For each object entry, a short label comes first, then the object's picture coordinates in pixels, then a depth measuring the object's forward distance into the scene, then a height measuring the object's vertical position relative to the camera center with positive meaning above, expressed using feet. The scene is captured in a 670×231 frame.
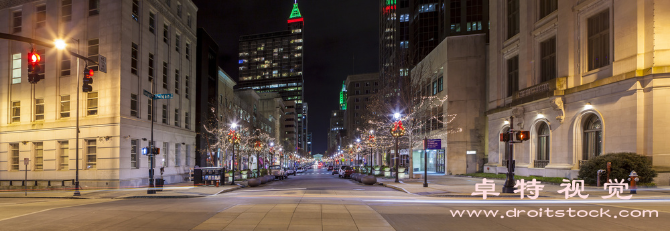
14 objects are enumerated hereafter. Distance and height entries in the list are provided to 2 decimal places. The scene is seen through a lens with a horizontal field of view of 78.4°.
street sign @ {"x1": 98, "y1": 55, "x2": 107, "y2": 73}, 74.49 +10.62
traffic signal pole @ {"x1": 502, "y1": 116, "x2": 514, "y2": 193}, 70.69 -8.71
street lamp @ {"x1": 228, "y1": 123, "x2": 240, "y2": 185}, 123.38 -4.50
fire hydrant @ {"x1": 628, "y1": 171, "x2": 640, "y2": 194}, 68.83 -9.54
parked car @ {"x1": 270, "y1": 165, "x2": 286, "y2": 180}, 169.36 -21.09
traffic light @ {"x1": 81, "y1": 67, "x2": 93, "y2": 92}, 59.31 +6.17
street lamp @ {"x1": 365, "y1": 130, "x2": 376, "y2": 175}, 152.76 -6.61
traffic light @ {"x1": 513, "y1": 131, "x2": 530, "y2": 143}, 71.00 -1.94
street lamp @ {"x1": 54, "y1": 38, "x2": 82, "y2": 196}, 79.93 -12.88
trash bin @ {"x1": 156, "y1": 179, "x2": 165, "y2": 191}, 87.87 -13.17
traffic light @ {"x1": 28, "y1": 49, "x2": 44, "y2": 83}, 43.83 +5.89
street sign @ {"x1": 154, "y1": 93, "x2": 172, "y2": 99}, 85.71 +5.39
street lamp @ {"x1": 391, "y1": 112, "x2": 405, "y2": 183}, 107.34 -1.82
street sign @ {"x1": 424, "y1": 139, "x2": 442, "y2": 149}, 95.75 -4.88
